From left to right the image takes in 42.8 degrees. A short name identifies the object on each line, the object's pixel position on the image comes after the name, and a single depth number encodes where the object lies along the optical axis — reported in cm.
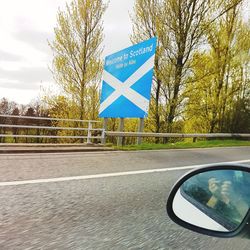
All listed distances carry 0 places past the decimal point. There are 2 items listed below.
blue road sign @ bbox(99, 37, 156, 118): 1180
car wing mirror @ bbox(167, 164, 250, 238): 153
